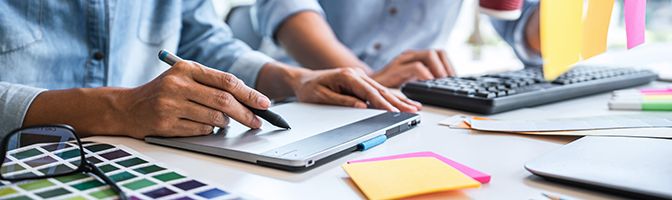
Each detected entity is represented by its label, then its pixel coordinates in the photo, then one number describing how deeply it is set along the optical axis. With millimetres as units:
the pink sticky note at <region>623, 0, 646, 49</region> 595
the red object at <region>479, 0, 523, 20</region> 878
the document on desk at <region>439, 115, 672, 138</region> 583
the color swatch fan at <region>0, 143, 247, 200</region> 406
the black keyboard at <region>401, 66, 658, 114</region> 764
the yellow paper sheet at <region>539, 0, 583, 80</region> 548
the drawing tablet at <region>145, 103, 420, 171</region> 504
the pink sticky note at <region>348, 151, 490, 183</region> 458
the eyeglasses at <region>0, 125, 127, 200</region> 441
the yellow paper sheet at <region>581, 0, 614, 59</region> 575
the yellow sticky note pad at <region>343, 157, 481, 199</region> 420
